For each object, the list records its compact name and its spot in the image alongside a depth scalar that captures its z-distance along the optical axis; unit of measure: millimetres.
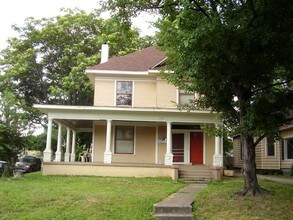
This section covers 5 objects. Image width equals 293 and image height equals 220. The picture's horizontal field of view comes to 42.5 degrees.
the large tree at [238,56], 9359
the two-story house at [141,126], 22016
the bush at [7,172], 18250
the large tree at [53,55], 33344
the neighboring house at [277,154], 22422
